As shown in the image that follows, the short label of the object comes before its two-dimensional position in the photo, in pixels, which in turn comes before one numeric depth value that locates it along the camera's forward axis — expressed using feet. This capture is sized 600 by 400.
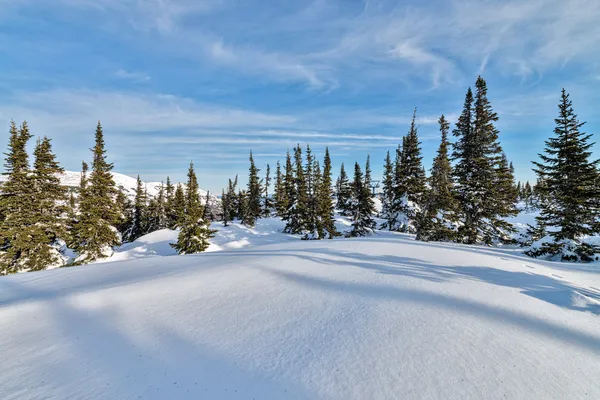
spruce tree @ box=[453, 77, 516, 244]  67.92
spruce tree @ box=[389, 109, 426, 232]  86.89
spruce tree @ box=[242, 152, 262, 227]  162.22
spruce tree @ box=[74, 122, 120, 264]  76.18
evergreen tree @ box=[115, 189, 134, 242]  164.96
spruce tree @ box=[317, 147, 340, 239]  101.37
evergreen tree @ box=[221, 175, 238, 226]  197.07
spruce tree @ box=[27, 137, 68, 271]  68.18
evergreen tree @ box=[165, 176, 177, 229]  166.67
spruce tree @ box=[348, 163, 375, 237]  98.78
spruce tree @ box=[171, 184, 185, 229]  134.22
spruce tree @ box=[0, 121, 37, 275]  65.05
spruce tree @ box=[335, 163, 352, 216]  107.59
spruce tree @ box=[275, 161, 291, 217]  172.47
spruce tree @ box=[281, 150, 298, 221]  135.56
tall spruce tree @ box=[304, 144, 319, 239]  101.19
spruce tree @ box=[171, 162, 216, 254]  82.38
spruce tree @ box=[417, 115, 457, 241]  64.39
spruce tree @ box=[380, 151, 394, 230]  162.63
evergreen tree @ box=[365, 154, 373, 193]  216.97
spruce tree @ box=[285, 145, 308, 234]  113.39
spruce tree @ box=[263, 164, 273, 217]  200.70
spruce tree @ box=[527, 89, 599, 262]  48.96
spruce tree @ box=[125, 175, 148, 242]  166.30
